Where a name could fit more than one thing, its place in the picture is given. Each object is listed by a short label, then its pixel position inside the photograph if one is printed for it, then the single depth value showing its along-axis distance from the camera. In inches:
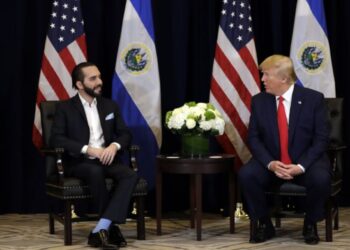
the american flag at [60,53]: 442.4
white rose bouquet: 385.1
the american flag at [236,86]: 444.8
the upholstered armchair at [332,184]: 352.9
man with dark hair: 352.9
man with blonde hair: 354.0
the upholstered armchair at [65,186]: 356.2
